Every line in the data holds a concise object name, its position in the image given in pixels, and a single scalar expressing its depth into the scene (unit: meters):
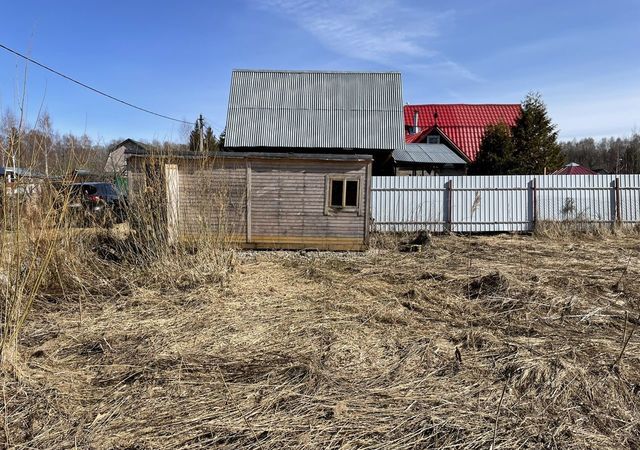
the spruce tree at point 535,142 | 21.34
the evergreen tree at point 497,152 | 21.23
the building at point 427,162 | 19.95
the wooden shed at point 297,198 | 10.16
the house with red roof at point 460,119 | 29.47
